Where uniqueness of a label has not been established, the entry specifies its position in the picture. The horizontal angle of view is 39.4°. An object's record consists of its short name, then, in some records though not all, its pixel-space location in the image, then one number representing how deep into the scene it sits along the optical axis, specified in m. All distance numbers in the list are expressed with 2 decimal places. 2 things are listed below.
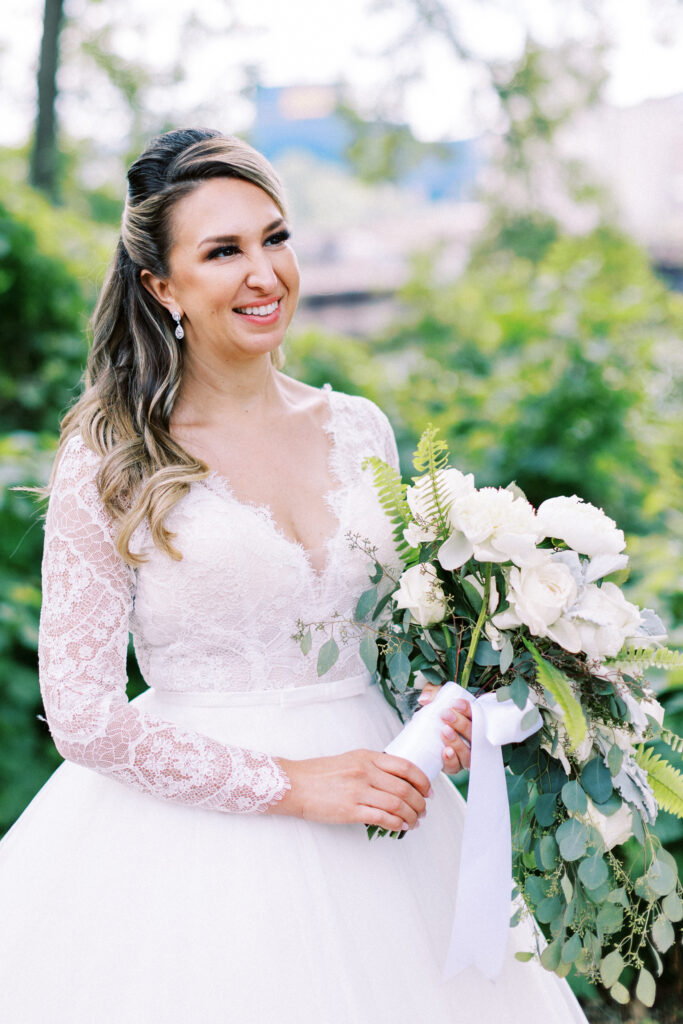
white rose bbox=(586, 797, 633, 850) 1.71
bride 1.79
